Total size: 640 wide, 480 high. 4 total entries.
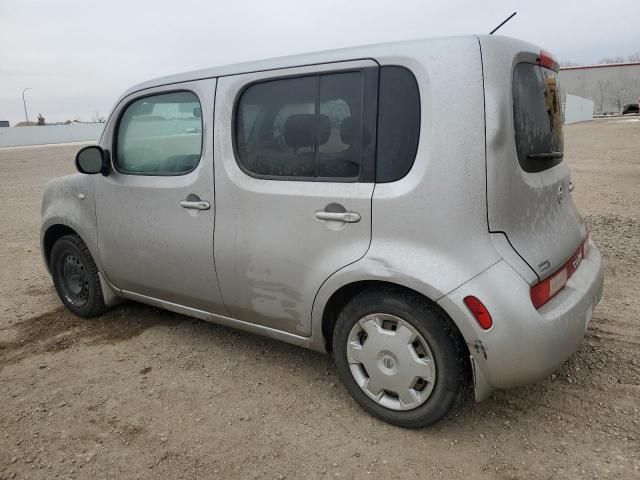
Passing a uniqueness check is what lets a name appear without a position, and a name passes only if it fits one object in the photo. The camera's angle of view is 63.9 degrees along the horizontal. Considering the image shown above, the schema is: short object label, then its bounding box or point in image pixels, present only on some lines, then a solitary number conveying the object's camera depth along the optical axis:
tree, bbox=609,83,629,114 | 63.88
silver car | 2.23
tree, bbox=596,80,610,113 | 64.62
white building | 62.97
